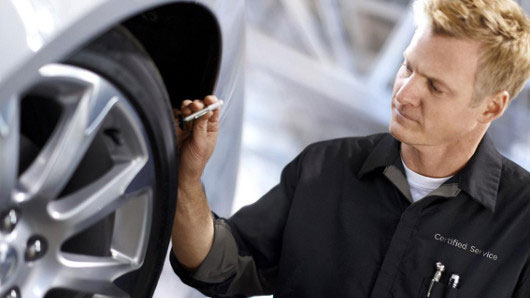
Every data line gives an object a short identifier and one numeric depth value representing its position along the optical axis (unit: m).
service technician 1.86
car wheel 1.47
